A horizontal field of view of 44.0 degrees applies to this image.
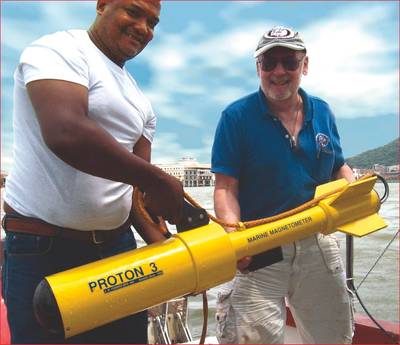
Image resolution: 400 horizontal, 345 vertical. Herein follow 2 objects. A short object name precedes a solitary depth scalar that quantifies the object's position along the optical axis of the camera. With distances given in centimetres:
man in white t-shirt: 132
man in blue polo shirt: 232
